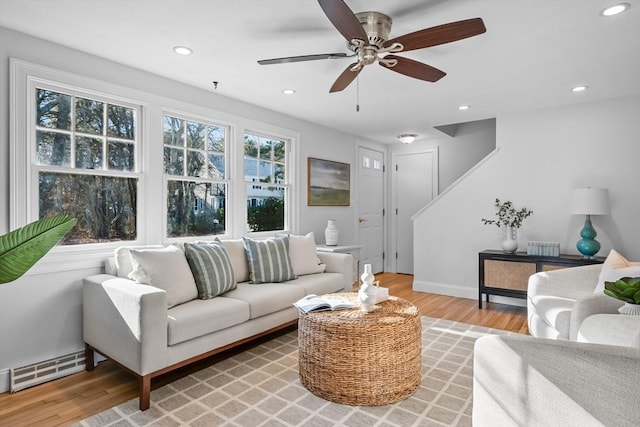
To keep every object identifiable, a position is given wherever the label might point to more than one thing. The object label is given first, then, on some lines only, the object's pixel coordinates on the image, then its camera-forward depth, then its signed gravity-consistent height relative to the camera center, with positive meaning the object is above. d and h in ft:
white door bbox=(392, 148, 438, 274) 20.72 +1.14
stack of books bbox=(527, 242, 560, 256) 13.12 -1.33
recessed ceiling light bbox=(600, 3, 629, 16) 6.88 +3.83
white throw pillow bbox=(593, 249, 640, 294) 8.02 -1.30
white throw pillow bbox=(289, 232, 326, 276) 12.45 -1.54
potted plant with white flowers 14.01 -0.36
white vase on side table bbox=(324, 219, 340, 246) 15.97 -0.99
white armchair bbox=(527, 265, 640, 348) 5.01 -1.82
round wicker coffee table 7.12 -2.86
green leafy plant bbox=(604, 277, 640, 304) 5.51 -1.19
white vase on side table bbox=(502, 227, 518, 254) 13.93 -1.23
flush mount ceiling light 18.38 +3.67
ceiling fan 6.00 +3.14
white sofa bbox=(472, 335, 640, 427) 2.99 -1.51
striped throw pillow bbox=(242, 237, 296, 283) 11.18 -1.55
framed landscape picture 16.25 +1.32
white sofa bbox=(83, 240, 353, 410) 7.17 -2.45
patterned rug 6.65 -3.76
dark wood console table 12.71 -2.05
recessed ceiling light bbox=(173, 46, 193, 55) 8.76 +3.86
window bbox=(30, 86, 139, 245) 8.71 +1.23
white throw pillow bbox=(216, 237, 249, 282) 11.15 -1.44
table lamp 12.22 +0.11
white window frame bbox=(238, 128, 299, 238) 15.33 +1.05
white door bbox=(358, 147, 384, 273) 19.90 +0.27
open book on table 8.14 -2.09
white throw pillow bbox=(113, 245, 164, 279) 8.89 -1.22
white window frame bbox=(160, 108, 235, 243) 10.91 +1.14
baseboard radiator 7.90 -3.59
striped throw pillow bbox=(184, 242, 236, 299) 9.28 -1.51
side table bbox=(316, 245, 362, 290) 15.05 -1.61
